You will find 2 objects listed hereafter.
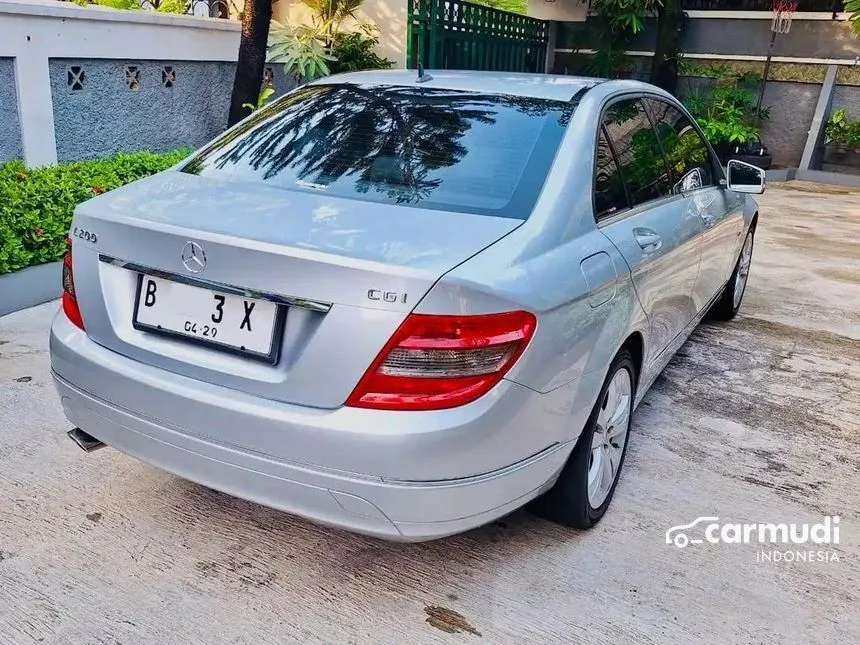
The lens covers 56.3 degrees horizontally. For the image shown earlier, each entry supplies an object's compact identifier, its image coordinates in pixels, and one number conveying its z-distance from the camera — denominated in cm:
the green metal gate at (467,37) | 897
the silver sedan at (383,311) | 200
